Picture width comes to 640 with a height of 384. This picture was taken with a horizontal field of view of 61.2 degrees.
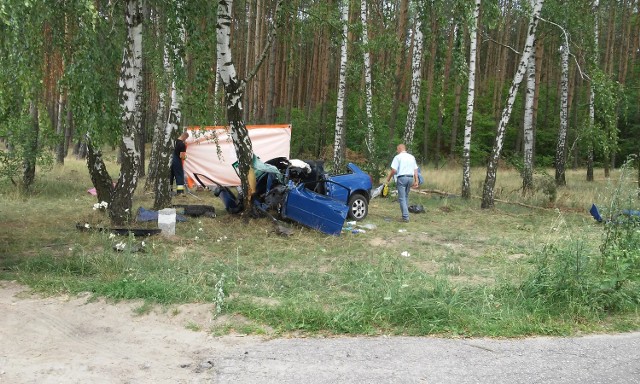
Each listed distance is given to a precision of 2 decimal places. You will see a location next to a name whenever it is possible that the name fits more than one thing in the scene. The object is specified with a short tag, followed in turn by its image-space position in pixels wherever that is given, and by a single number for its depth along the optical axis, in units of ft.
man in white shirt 40.96
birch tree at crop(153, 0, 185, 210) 36.91
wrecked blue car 34.17
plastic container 31.09
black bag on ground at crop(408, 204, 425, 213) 45.75
